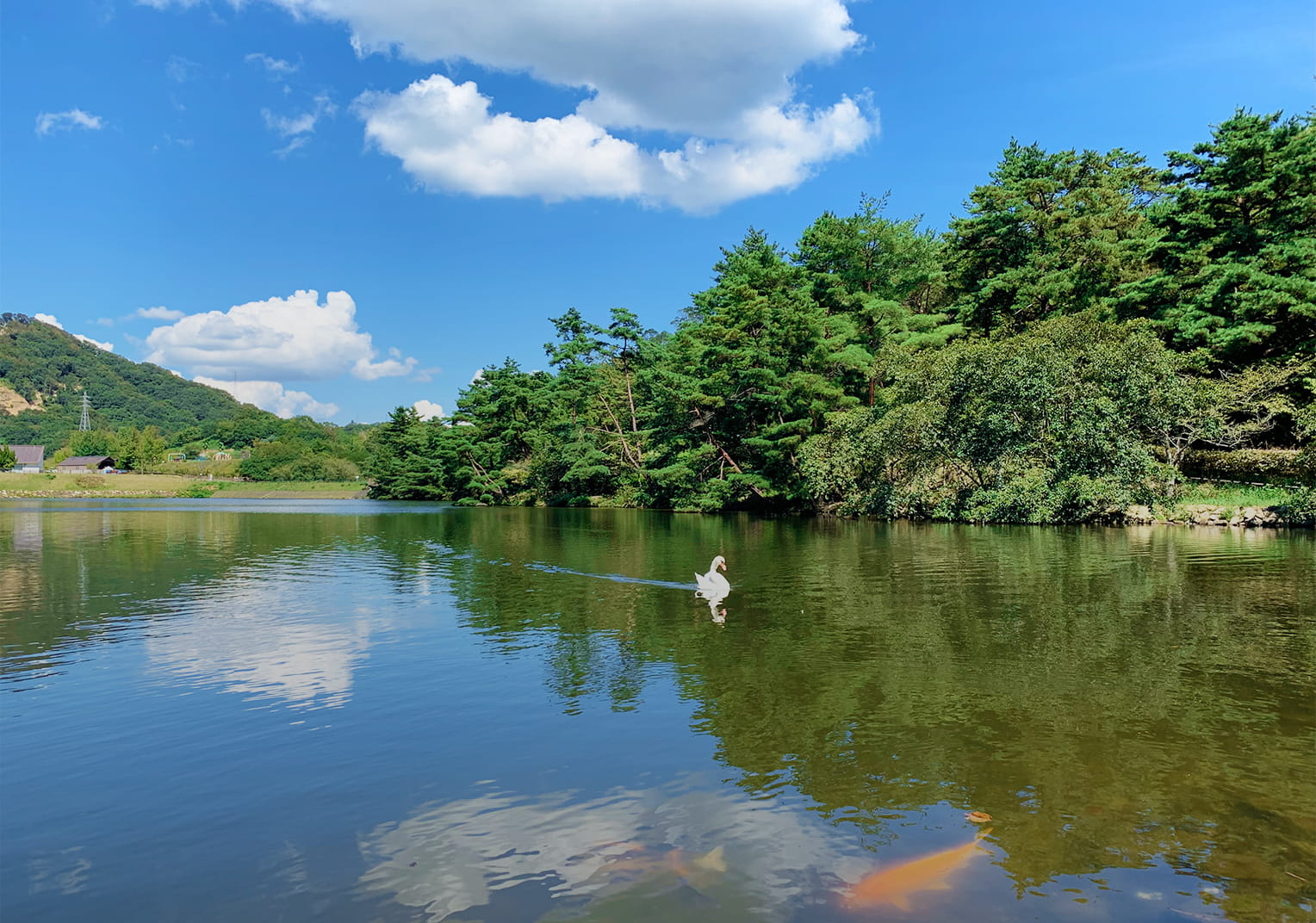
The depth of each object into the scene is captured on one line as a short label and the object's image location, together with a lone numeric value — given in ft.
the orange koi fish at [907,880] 14.94
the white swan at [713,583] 50.11
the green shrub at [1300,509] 89.92
